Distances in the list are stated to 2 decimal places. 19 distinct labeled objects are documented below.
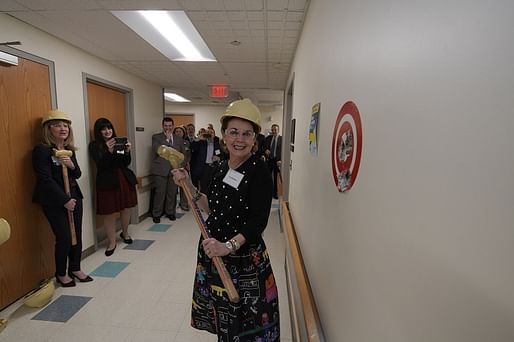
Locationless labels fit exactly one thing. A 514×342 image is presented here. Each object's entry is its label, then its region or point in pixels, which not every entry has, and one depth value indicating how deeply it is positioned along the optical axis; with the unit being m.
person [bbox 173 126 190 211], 4.37
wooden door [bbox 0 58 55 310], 2.03
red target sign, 0.71
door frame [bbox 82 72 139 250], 2.86
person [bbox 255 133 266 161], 5.34
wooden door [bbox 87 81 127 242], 3.05
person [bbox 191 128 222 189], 4.58
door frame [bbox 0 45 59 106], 2.06
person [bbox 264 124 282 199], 5.59
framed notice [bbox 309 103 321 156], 1.25
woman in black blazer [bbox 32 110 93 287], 2.15
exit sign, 4.72
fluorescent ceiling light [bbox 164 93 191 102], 6.86
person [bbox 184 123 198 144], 5.41
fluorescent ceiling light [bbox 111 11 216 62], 2.20
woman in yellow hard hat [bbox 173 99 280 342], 1.17
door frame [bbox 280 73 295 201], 3.86
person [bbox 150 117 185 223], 4.14
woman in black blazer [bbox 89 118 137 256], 2.86
